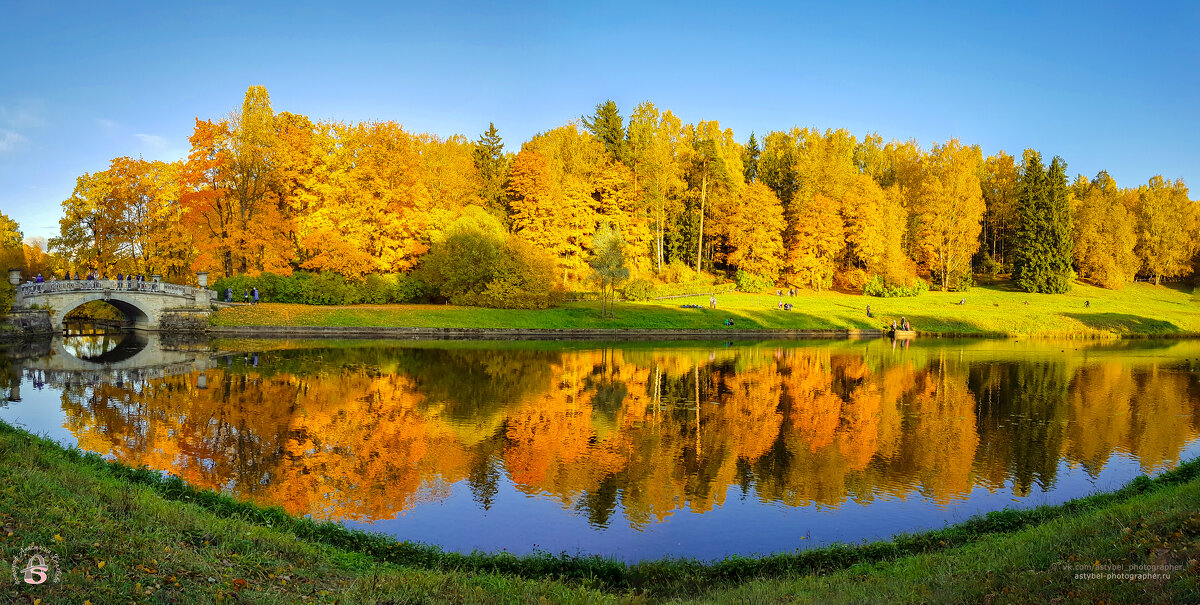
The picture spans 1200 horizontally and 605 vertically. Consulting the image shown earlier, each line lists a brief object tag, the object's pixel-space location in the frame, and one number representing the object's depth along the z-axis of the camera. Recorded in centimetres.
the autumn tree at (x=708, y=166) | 7138
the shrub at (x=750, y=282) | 6900
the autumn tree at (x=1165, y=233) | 8181
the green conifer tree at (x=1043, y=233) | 7244
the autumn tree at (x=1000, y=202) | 8588
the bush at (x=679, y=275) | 6775
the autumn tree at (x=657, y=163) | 6800
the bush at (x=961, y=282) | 7319
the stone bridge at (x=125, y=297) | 4338
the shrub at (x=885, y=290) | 6944
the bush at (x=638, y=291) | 5903
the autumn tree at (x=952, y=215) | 7256
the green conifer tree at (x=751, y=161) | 8675
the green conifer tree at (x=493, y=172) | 6625
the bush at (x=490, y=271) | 5228
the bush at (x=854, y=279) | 7200
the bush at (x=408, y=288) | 5419
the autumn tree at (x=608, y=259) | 4903
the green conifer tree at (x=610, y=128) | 7156
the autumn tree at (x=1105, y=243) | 7625
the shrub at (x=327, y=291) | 5150
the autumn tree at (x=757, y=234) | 7069
